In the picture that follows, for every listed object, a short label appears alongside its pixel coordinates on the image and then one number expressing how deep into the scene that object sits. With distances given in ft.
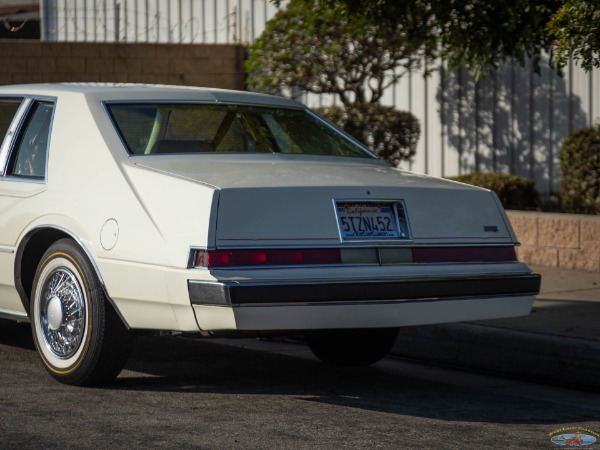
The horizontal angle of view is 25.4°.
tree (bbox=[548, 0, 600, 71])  26.61
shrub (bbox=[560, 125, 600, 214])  39.04
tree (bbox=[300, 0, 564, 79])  32.30
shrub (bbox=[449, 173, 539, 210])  42.39
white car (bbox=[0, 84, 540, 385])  19.42
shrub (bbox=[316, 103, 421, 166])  46.91
